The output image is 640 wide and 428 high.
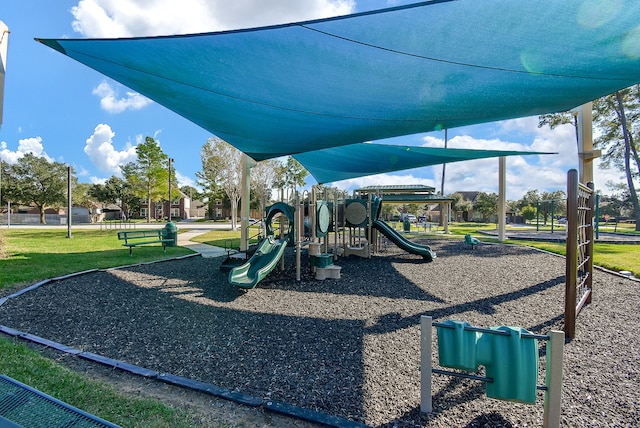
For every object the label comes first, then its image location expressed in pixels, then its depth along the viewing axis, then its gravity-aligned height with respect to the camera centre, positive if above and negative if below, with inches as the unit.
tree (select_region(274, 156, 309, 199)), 1125.4 +157.6
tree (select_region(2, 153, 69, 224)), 1263.5 +116.4
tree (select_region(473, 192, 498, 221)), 1614.2 +45.4
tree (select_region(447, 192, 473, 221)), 1812.4 +38.3
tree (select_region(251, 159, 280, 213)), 898.7 +113.8
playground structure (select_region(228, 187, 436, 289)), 236.4 -24.4
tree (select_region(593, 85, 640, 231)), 791.7 +231.3
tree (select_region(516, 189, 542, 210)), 1952.0 +96.9
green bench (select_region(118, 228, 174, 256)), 397.1 -37.6
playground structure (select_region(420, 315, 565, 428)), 73.9 -37.6
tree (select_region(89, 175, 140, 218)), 1843.0 +112.2
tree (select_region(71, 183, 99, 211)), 1441.7 +78.0
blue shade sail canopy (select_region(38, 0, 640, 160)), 101.9 +63.9
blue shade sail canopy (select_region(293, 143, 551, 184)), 317.7 +65.5
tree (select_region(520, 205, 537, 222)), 1537.9 +2.3
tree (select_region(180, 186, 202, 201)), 2545.3 +184.8
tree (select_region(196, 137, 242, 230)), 800.3 +129.3
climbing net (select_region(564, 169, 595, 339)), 124.2 -16.3
